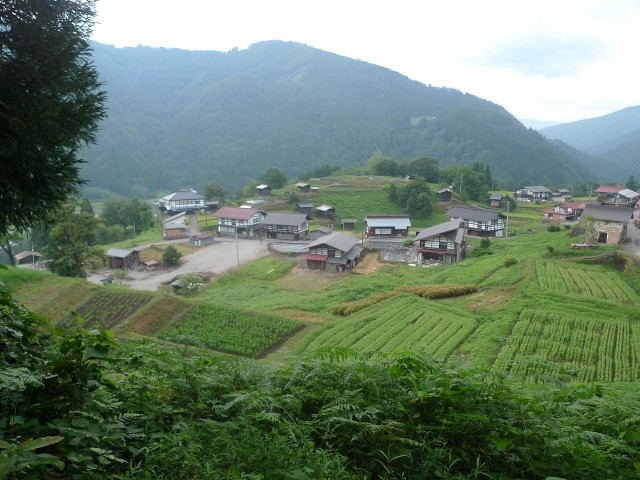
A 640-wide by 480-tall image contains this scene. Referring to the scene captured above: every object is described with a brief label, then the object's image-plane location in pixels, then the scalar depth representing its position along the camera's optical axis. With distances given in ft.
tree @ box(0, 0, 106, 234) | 20.21
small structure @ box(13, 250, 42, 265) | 169.58
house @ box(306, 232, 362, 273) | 142.61
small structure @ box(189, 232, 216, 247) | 182.50
